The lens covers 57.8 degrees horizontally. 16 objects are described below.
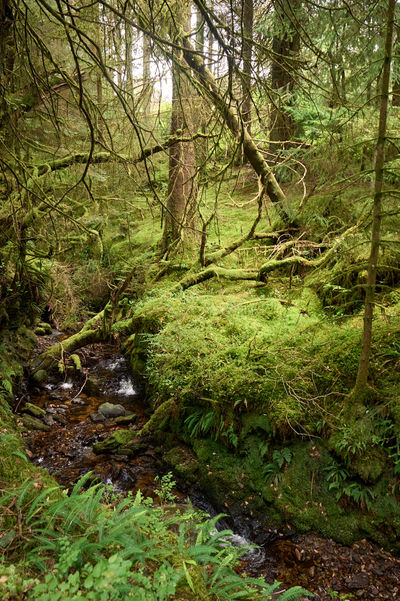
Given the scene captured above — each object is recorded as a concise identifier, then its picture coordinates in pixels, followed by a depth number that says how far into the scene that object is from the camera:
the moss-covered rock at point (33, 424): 6.25
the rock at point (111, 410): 6.95
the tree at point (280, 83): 10.18
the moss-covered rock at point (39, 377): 7.65
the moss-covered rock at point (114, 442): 5.80
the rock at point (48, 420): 6.53
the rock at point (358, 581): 3.52
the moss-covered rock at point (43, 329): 9.80
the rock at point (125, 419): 6.71
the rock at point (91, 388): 7.77
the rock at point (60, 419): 6.63
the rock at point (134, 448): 5.71
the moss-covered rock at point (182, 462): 5.19
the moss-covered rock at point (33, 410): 6.62
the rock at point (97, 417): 6.76
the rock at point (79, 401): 7.38
